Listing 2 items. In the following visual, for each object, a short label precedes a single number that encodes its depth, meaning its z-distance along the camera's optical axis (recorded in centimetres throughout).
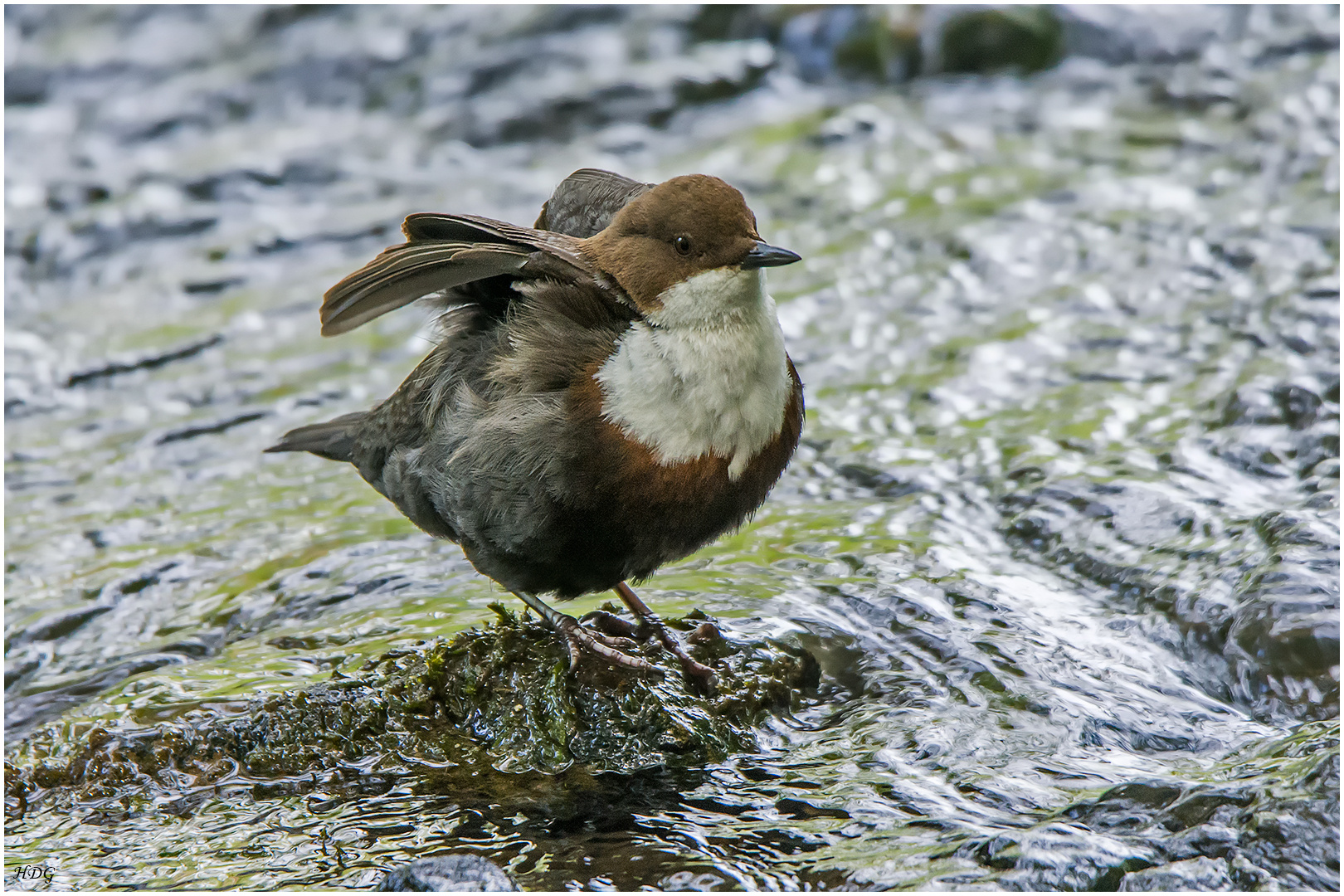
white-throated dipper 656
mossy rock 688
